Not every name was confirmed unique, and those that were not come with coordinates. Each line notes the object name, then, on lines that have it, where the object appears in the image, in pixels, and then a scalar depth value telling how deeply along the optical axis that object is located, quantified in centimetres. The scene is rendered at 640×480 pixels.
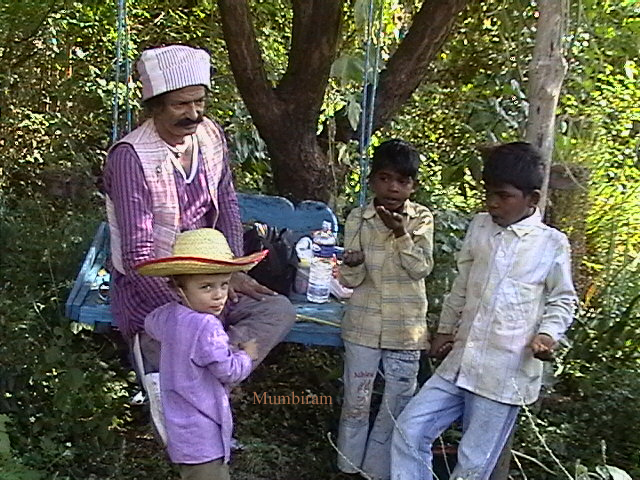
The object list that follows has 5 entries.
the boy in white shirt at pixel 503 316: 317
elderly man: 340
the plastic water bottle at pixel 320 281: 411
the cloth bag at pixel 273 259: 419
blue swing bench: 371
